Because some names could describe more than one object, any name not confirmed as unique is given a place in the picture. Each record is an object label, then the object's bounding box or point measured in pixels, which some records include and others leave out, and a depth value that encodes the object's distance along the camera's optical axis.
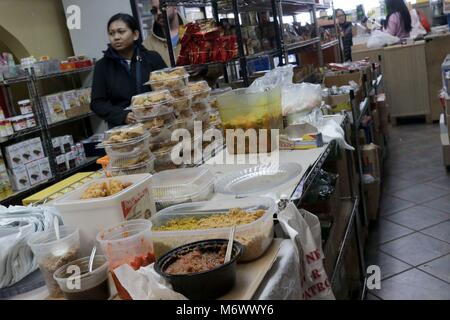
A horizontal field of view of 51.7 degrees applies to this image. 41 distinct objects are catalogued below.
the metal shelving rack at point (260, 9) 3.07
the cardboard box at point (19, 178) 4.01
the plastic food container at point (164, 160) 1.92
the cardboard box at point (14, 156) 3.97
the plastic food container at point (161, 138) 1.93
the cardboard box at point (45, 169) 4.25
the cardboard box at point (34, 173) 4.12
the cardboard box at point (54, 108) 4.38
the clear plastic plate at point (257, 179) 1.61
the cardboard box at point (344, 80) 3.59
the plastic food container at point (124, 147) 1.72
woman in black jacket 3.07
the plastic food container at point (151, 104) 1.93
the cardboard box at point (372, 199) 3.39
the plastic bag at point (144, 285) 0.97
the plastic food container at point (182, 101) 2.04
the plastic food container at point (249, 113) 2.09
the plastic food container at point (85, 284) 1.05
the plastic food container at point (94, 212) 1.23
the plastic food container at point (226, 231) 1.15
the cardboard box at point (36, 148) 4.18
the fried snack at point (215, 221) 1.22
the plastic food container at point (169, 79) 2.10
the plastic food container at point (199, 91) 2.22
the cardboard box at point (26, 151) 4.07
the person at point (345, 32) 7.51
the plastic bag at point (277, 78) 2.61
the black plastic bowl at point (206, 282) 0.97
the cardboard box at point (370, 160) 3.39
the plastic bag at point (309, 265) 1.33
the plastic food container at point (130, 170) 1.73
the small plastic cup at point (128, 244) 1.14
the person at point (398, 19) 6.53
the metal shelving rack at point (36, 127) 4.04
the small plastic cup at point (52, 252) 1.11
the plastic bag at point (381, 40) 6.16
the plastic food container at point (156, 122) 1.93
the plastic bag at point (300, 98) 2.39
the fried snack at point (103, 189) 1.28
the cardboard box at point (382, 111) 4.66
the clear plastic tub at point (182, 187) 1.55
